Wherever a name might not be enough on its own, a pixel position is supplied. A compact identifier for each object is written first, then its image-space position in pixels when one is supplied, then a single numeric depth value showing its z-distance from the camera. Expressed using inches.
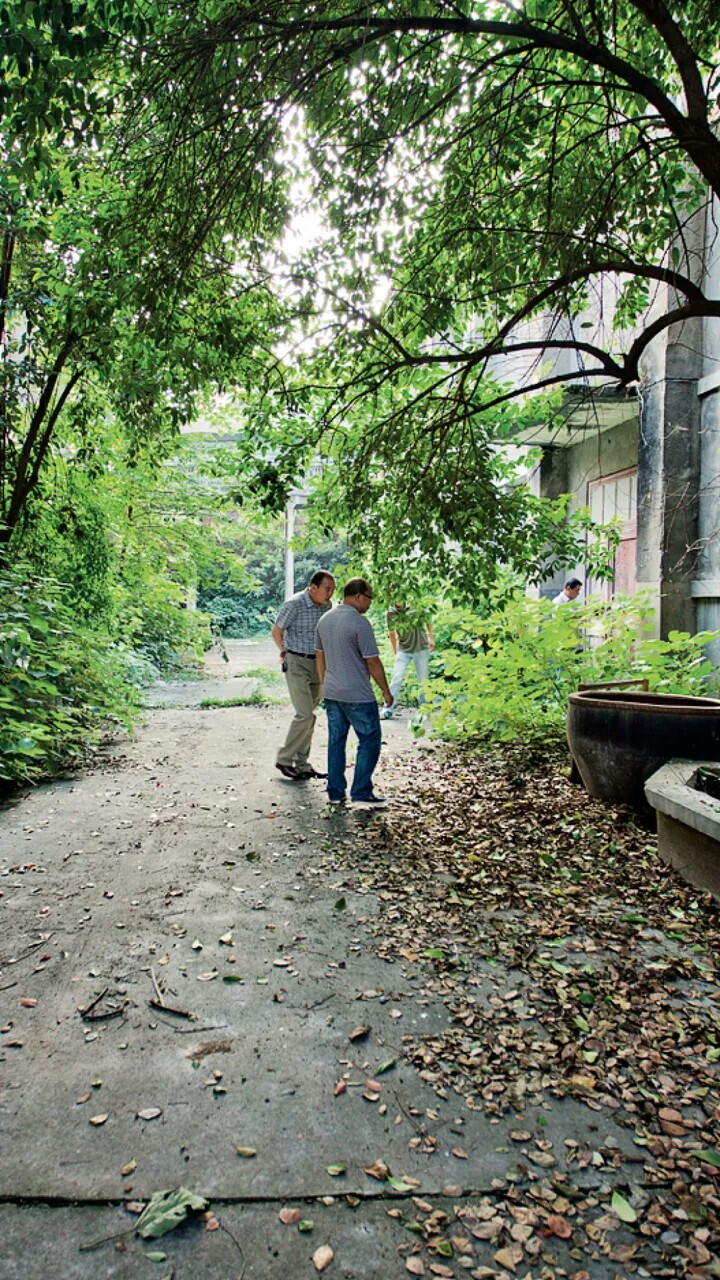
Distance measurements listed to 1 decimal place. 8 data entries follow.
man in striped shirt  301.0
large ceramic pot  217.8
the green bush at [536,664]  319.3
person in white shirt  453.4
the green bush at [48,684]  255.9
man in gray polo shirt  256.1
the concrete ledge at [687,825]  169.6
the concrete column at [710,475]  333.4
